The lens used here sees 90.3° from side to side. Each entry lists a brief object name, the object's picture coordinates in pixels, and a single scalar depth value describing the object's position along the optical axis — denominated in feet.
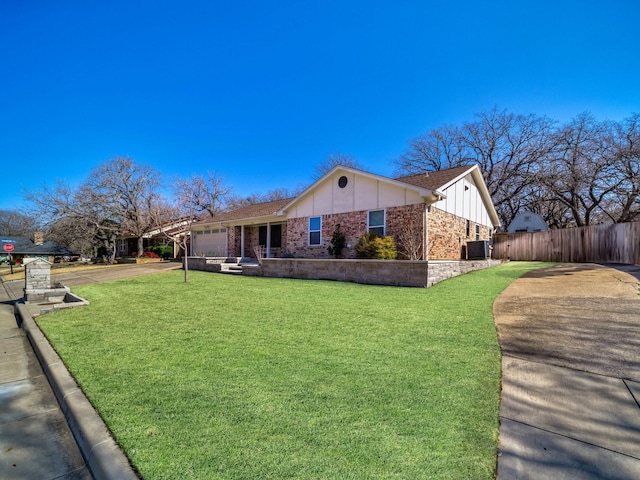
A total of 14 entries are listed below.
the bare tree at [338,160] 131.80
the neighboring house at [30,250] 154.84
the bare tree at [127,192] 85.35
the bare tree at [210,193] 112.88
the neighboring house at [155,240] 87.99
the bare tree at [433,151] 107.55
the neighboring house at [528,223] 76.70
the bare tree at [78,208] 82.38
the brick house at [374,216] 43.78
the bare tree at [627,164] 67.72
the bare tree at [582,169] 75.56
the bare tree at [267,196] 147.35
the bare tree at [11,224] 184.34
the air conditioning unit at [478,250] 52.85
